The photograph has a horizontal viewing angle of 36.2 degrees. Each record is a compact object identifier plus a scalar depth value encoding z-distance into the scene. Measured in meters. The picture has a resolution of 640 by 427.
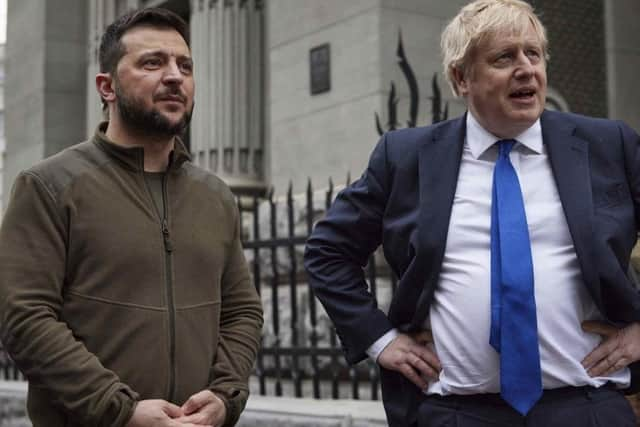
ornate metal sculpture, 5.71
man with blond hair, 2.54
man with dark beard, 2.61
